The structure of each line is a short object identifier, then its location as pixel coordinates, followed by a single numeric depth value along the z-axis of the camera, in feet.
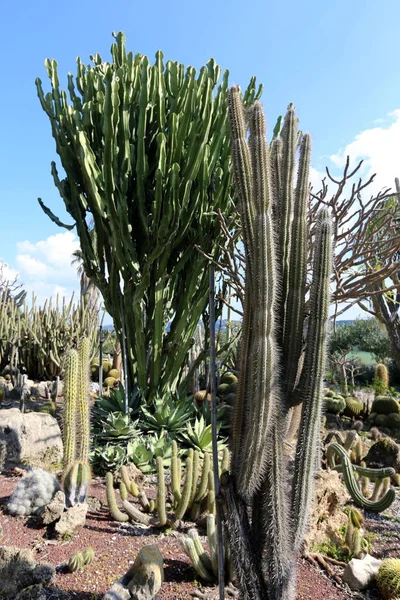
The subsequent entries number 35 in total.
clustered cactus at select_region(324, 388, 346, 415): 33.71
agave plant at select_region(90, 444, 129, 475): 17.29
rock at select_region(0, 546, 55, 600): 9.39
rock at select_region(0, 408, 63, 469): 17.97
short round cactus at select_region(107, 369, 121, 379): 43.62
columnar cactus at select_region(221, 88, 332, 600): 7.84
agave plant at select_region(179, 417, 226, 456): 19.66
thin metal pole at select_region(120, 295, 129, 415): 20.56
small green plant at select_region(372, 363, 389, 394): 46.65
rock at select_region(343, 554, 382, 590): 10.72
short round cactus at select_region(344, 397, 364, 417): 35.55
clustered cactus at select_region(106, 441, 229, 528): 12.39
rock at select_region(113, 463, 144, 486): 16.17
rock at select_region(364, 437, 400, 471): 20.59
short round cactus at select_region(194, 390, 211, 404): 29.86
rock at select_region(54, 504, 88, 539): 11.96
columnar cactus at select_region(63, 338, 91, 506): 13.14
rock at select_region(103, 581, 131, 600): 8.36
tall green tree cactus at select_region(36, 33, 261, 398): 19.56
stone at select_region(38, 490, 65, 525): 12.34
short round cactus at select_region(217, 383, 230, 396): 31.11
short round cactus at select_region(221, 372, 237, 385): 34.17
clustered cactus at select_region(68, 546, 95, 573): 10.11
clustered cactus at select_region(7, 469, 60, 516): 13.17
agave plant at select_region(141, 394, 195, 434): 20.29
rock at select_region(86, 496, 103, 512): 14.01
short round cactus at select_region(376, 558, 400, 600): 10.22
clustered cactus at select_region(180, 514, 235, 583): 9.82
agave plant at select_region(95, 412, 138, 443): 19.08
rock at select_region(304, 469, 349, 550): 12.69
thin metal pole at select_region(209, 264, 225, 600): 7.70
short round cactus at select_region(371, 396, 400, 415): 34.81
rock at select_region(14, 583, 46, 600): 8.94
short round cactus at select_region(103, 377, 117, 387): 40.93
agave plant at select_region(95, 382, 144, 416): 21.20
